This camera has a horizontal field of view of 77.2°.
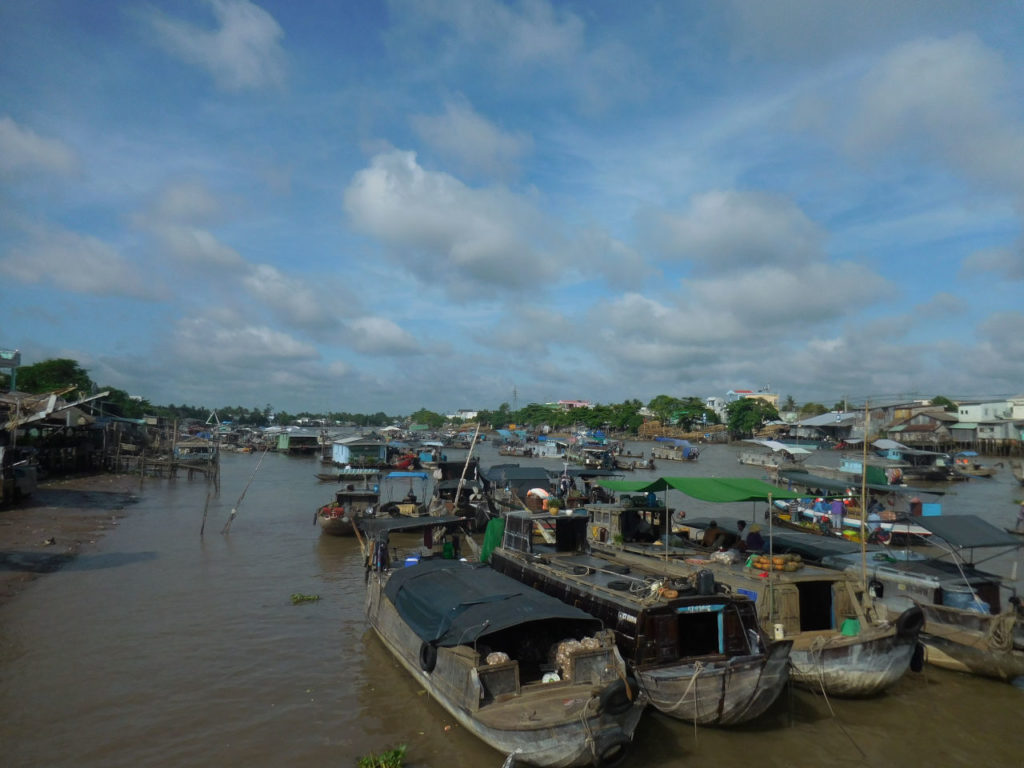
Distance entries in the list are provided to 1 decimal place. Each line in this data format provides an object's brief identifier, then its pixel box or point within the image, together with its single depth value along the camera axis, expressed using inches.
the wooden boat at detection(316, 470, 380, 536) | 1012.5
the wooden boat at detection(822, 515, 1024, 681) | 460.1
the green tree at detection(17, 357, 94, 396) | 2655.0
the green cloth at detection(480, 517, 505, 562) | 629.3
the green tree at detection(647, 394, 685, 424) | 4699.8
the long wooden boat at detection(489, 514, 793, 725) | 362.0
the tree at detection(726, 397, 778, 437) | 4003.4
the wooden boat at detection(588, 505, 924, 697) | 409.4
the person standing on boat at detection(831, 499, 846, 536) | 1031.6
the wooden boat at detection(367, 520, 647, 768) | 315.3
